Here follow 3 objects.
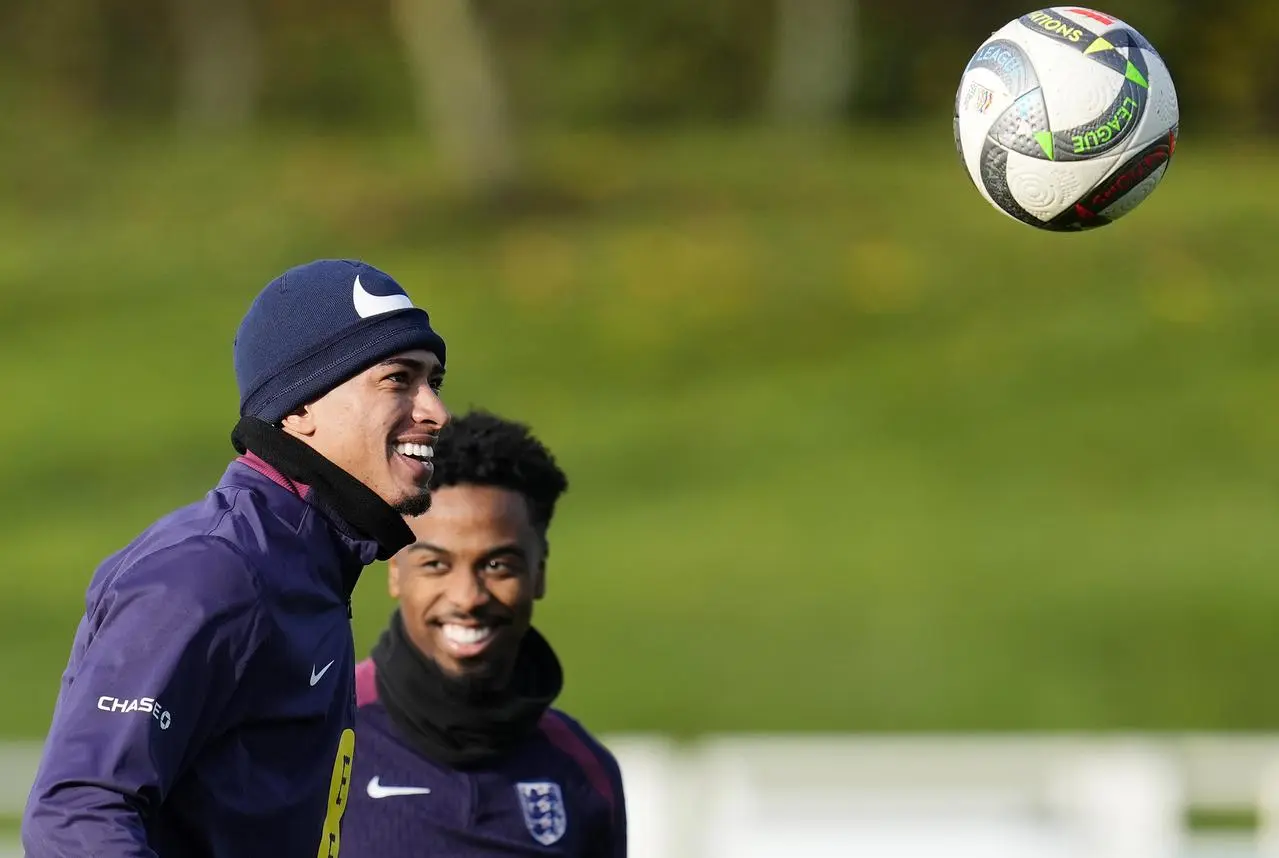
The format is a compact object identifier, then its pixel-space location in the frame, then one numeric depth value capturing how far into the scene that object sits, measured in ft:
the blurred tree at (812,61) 202.59
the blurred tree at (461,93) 194.80
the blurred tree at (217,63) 209.97
